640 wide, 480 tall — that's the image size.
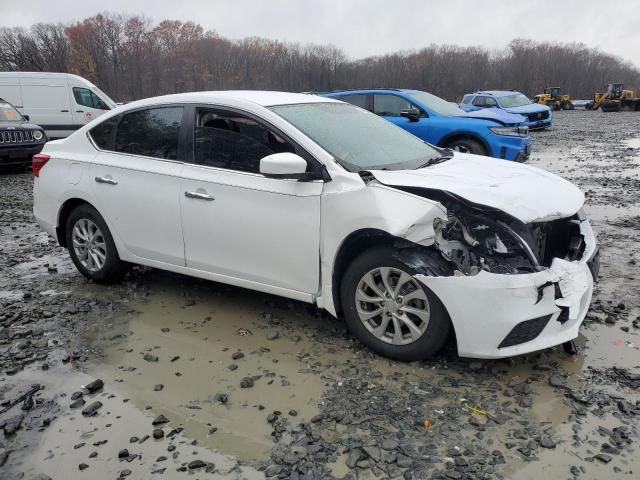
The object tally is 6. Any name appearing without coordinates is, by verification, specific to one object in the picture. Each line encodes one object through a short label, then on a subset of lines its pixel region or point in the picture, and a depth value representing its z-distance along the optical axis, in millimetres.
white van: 16406
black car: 11820
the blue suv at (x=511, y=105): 22266
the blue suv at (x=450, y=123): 10195
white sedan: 3270
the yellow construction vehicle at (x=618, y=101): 39281
